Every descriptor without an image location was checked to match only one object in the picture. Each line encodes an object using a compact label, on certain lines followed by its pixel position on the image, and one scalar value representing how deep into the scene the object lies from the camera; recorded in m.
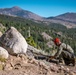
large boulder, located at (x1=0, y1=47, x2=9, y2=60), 6.76
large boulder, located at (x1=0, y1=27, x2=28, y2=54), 7.51
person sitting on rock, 8.05
